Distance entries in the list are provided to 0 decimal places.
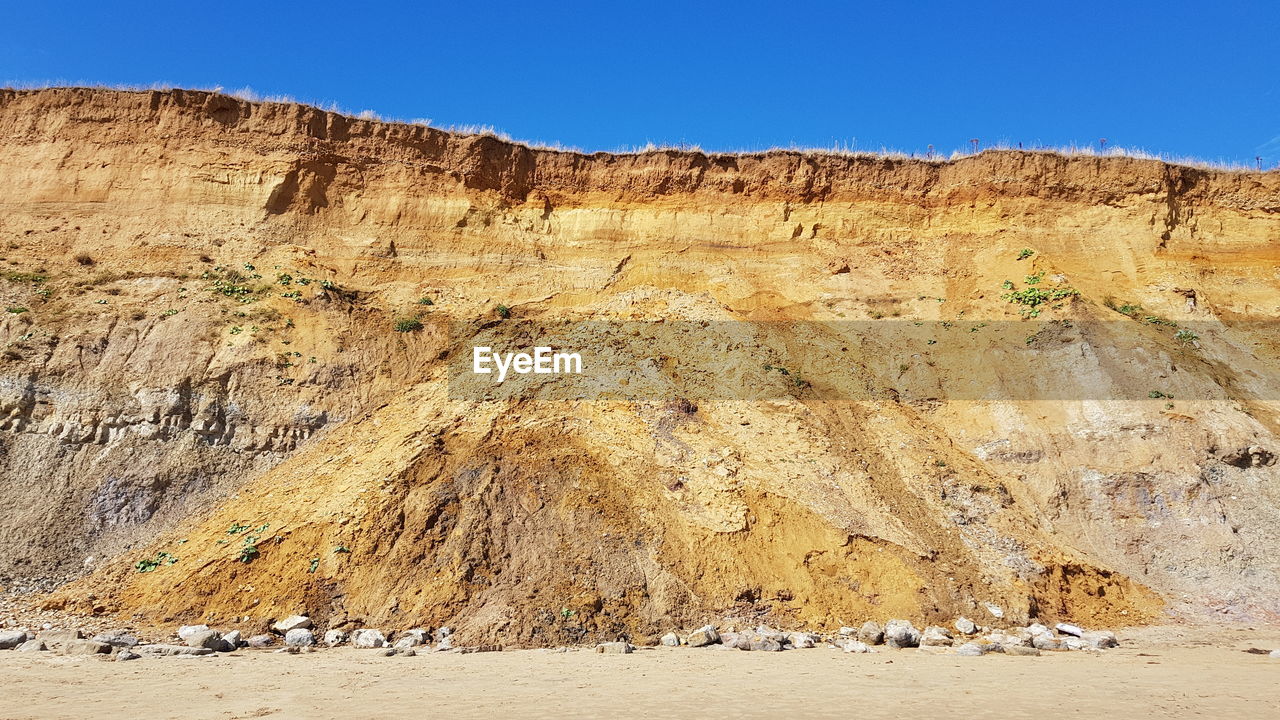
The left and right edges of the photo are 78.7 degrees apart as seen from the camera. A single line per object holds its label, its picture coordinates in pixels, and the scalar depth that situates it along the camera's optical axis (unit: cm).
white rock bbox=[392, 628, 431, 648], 1010
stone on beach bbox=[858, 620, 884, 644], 1052
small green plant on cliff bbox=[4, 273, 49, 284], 1556
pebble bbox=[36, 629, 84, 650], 932
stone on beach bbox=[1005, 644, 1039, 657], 992
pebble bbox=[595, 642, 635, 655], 988
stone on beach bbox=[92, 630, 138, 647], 946
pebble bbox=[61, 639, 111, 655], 894
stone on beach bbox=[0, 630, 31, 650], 941
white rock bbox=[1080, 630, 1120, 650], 1045
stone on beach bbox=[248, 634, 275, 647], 994
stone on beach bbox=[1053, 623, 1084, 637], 1103
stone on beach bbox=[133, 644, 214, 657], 912
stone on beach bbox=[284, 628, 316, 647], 1002
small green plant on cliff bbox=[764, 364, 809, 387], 1562
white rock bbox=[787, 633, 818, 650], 1031
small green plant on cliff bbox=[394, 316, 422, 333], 1625
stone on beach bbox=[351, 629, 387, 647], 1004
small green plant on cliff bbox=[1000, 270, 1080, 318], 1722
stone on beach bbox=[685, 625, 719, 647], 1038
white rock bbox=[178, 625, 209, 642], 989
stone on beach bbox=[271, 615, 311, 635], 1032
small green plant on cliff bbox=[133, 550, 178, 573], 1169
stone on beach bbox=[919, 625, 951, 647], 1035
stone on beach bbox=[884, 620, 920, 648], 1030
